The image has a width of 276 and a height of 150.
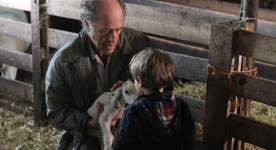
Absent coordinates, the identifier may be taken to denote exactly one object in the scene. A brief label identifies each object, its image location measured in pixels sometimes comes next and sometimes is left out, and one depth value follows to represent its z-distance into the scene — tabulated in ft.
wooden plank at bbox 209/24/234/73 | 7.86
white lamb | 8.54
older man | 8.97
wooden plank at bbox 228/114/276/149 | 8.07
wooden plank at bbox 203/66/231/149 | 8.29
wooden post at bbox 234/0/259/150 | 9.21
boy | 7.30
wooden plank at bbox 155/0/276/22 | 17.13
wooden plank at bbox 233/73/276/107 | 7.77
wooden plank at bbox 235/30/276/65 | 7.44
